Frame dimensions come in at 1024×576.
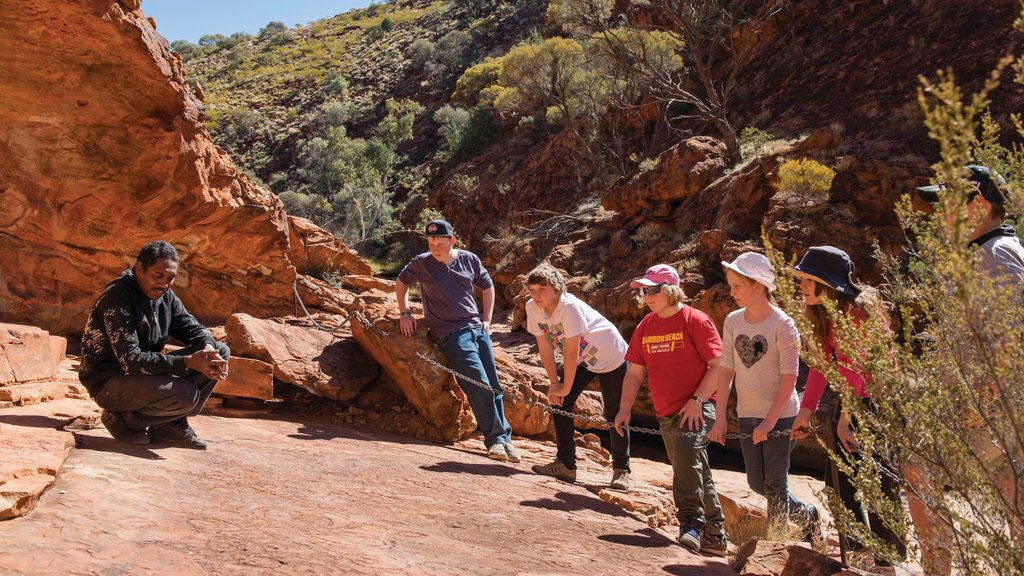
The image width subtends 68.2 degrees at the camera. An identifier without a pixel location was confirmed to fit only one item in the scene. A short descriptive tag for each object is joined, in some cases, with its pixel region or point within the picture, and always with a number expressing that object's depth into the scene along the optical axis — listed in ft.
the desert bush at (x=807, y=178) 42.55
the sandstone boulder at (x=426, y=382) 23.29
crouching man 15.17
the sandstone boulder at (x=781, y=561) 11.62
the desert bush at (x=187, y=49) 192.45
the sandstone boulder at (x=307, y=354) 24.09
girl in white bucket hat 14.24
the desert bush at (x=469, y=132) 120.06
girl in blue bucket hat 12.75
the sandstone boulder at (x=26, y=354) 19.10
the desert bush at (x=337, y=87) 159.22
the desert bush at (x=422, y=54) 156.87
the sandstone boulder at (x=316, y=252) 37.04
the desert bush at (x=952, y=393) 7.79
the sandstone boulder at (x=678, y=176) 53.16
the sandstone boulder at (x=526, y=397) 26.25
